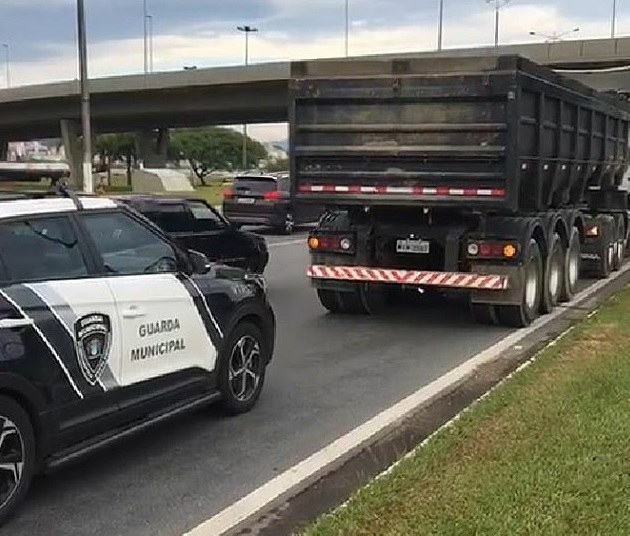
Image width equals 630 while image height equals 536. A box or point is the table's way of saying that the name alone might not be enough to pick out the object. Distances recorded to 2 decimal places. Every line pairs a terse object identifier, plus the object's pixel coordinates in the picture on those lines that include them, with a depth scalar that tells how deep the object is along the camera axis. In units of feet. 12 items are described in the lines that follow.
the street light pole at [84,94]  106.93
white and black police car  16.58
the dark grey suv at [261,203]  89.86
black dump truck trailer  34.76
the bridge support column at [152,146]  271.08
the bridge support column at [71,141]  242.58
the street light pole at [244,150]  382.16
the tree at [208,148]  414.41
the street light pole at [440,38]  227.40
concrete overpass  153.28
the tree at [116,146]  401.29
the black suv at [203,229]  40.86
